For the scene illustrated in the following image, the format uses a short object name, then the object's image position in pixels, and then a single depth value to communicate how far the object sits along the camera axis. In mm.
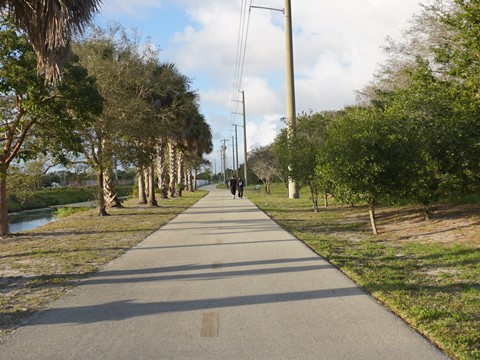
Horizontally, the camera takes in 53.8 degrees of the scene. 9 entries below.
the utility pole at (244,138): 54156
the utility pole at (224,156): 110938
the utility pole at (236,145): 73825
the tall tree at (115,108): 19062
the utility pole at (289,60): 28234
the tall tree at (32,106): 12281
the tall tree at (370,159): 12227
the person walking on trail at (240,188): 36481
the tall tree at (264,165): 47500
